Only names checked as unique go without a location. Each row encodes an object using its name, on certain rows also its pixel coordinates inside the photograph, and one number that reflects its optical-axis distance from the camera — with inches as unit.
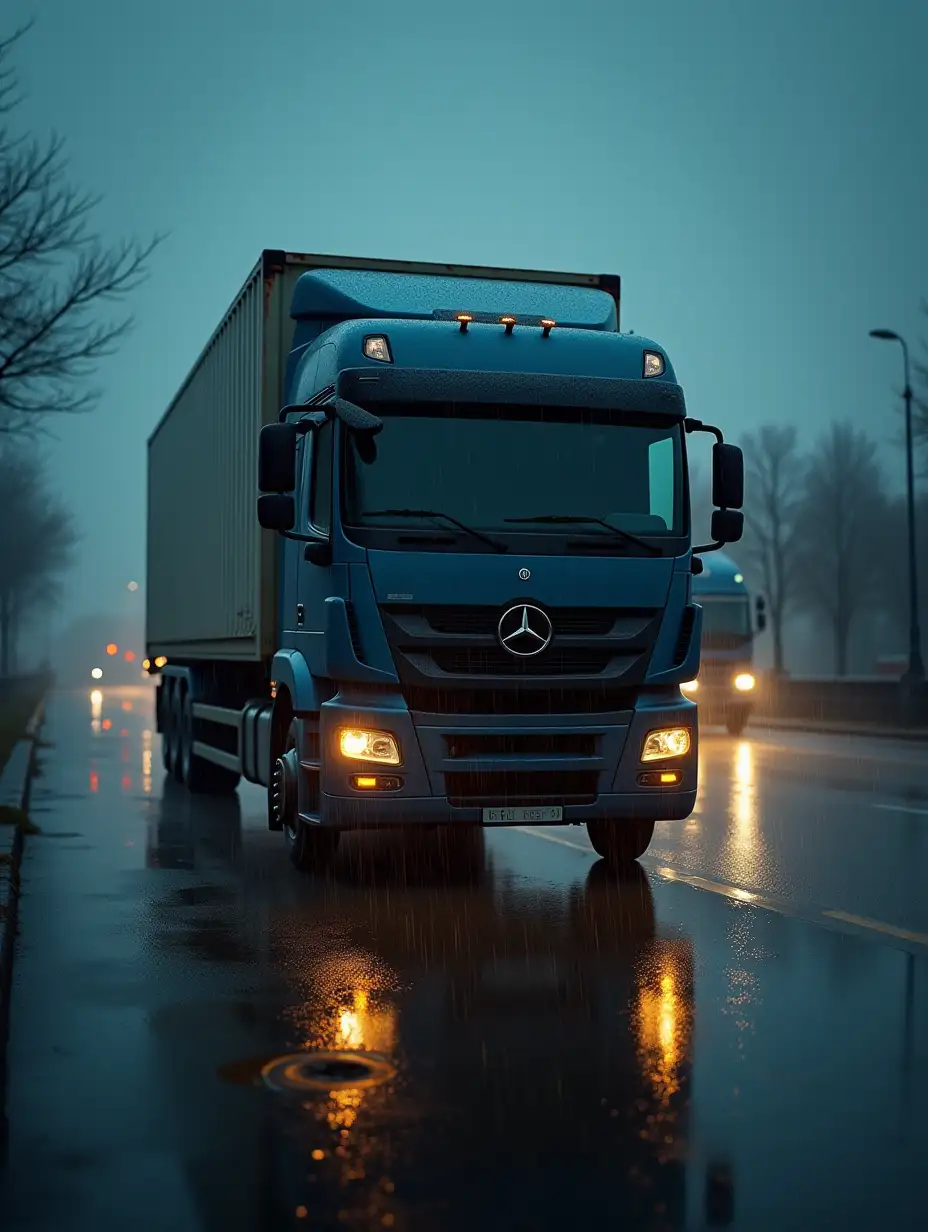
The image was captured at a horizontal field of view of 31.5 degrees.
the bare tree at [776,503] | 3004.4
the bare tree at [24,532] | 2456.9
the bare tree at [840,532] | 2891.2
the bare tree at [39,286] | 652.7
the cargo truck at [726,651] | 1141.7
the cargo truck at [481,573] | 370.9
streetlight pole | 1211.2
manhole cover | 211.8
